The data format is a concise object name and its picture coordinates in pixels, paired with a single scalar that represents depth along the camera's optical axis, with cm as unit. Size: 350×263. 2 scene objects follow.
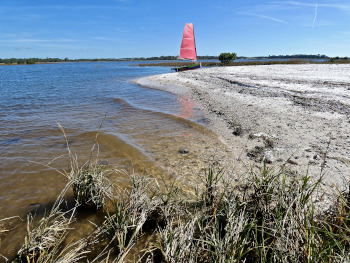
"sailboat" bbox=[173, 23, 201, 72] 3641
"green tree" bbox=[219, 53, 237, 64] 5912
